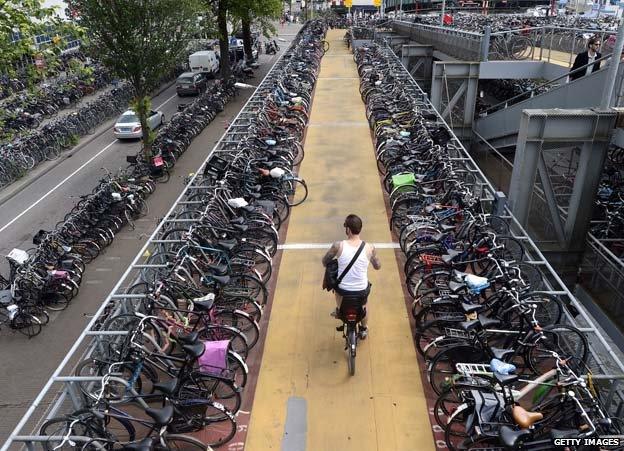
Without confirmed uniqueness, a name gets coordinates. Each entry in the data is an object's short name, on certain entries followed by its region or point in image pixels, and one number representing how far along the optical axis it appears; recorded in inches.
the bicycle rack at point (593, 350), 166.2
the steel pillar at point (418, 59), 1020.7
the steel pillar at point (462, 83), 613.3
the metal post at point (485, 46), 596.7
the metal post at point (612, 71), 306.2
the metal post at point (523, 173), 331.0
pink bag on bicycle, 182.1
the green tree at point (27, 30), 315.3
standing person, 404.8
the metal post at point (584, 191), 337.7
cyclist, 192.4
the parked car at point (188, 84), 1187.9
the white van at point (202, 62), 1299.2
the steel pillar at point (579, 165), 326.6
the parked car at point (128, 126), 874.1
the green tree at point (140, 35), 597.0
